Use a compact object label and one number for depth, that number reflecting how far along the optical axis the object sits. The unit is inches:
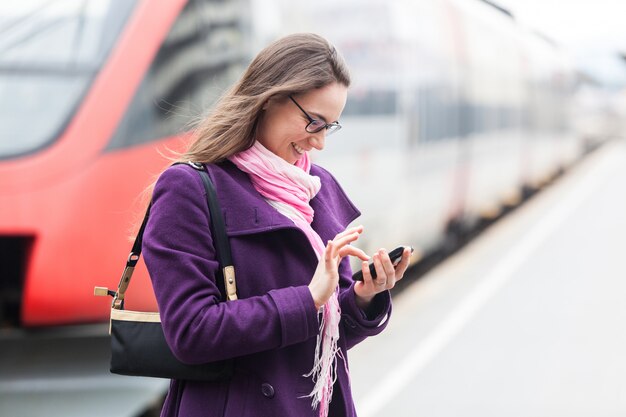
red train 215.0
